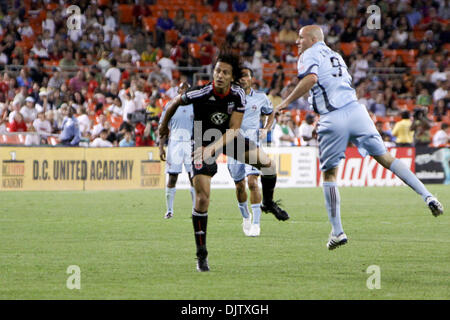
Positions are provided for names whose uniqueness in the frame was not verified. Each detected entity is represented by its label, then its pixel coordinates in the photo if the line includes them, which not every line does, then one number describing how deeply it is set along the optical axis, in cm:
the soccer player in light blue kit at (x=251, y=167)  1308
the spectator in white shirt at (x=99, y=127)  2584
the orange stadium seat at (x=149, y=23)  3225
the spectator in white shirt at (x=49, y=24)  2952
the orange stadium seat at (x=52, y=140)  2453
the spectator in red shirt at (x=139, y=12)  3203
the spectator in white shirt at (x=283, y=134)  2681
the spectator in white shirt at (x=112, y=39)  2977
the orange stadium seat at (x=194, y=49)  3105
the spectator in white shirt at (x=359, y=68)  3134
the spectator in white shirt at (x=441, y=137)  2844
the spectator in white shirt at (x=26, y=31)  2952
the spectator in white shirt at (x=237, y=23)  3231
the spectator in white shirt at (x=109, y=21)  3073
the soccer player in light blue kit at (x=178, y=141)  1702
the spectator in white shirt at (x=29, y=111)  2520
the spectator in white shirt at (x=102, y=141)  2528
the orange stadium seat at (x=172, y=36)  3150
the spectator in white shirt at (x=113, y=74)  2800
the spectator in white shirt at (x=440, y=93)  3119
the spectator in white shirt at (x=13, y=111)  2441
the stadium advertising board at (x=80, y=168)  2348
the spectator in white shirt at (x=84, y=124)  2589
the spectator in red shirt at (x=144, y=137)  2570
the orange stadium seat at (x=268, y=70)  3108
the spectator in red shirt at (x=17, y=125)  2441
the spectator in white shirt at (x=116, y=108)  2694
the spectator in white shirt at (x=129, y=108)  2638
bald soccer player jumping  1009
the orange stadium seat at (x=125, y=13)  3238
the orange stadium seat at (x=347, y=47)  3341
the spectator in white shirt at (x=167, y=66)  2934
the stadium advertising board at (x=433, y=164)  2742
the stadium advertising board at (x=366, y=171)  2677
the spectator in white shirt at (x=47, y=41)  2900
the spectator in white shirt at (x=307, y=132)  2700
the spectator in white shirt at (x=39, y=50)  2856
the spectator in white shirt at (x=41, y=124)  2473
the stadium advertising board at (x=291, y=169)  2591
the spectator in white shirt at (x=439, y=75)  3200
